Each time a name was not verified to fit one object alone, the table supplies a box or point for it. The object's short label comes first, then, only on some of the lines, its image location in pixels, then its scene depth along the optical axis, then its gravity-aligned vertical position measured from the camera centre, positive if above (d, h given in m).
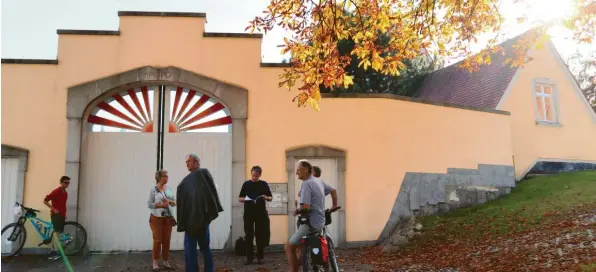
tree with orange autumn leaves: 7.89 +2.80
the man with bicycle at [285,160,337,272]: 6.03 -0.17
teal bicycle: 9.96 -0.80
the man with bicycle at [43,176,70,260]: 9.73 -0.19
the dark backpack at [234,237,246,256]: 9.99 -1.10
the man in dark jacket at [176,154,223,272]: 6.51 -0.23
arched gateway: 10.77 +1.06
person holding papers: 8.62 -0.31
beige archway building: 10.70 +1.36
